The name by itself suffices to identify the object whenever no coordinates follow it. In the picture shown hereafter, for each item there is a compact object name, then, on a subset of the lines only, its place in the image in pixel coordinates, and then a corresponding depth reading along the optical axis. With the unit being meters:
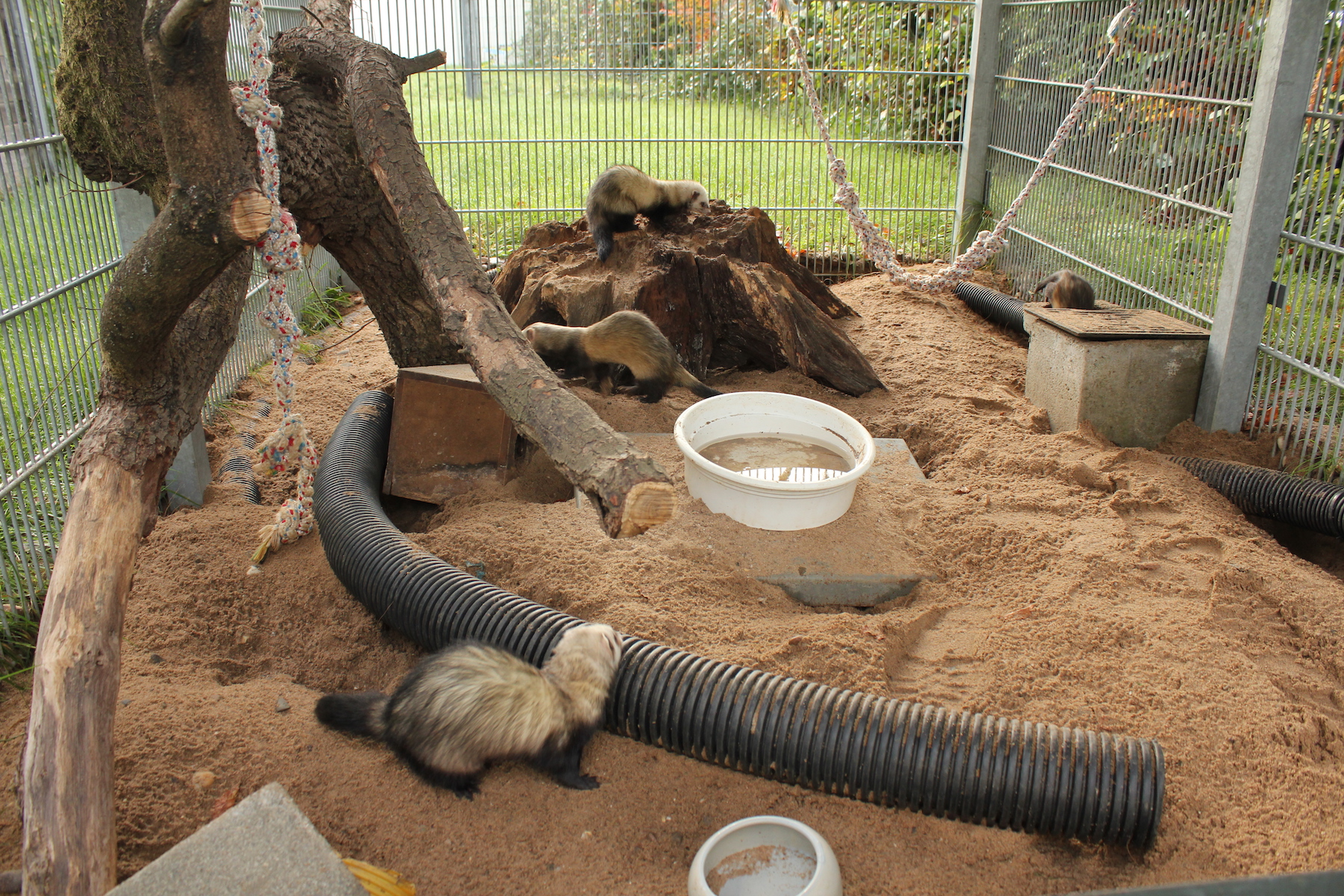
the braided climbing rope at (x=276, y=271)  2.33
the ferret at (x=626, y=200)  5.63
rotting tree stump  4.99
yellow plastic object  1.77
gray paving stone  1.42
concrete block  4.18
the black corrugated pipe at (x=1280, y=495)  3.35
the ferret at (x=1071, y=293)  4.96
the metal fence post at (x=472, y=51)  6.98
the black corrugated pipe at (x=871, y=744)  1.93
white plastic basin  3.15
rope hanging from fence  4.49
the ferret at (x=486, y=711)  2.03
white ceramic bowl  1.76
